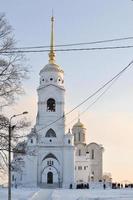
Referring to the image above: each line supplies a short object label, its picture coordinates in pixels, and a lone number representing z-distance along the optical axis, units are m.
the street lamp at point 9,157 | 31.83
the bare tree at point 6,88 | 28.40
